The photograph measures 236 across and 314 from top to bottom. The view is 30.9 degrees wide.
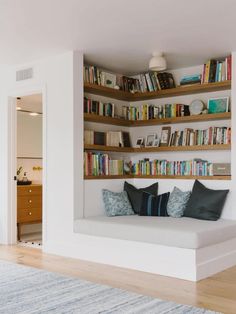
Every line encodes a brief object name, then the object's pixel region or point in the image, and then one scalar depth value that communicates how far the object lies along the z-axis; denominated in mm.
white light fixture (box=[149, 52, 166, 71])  5129
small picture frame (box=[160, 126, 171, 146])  5895
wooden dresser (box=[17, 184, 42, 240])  6602
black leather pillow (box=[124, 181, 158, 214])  5598
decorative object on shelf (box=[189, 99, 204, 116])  5560
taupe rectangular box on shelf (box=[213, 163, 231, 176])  5242
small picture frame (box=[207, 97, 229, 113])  5363
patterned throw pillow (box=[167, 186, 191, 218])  5179
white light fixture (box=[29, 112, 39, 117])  7726
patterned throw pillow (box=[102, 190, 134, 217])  5395
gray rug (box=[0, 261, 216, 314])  3246
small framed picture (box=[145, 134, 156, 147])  6109
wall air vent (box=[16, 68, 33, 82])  5730
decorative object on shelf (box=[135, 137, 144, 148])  6230
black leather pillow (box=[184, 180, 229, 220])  4941
